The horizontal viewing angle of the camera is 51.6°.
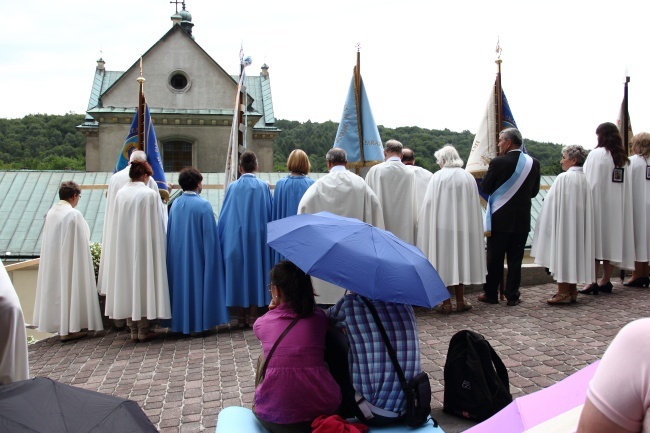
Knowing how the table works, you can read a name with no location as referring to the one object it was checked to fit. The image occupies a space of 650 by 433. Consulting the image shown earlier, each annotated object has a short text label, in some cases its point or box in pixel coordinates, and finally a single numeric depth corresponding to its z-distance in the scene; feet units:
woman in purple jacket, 13.01
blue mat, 13.28
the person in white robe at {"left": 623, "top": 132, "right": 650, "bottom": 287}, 31.04
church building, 99.45
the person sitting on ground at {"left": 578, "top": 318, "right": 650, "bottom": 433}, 5.41
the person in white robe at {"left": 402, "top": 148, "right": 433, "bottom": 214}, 30.55
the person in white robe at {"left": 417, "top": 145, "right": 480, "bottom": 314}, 27.50
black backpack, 14.88
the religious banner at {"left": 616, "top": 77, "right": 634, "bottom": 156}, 36.52
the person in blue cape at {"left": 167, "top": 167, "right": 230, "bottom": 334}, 26.18
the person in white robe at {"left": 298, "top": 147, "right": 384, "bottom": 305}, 25.22
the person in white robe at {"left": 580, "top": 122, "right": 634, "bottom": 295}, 29.91
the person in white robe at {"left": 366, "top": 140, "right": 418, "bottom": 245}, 28.19
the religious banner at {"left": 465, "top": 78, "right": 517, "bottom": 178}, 32.55
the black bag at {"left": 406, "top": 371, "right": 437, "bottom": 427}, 13.37
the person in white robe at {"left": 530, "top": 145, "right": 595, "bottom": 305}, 28.07
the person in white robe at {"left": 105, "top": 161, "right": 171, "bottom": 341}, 25.58
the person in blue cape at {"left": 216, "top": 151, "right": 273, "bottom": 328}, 26.76
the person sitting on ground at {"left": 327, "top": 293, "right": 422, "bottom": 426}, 13.55
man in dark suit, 27.84
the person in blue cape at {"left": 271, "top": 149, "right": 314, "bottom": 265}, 27.37
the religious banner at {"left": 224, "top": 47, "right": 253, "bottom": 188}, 32.86
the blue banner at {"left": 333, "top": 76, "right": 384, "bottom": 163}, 30.86
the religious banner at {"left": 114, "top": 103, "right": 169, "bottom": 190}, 32.17
